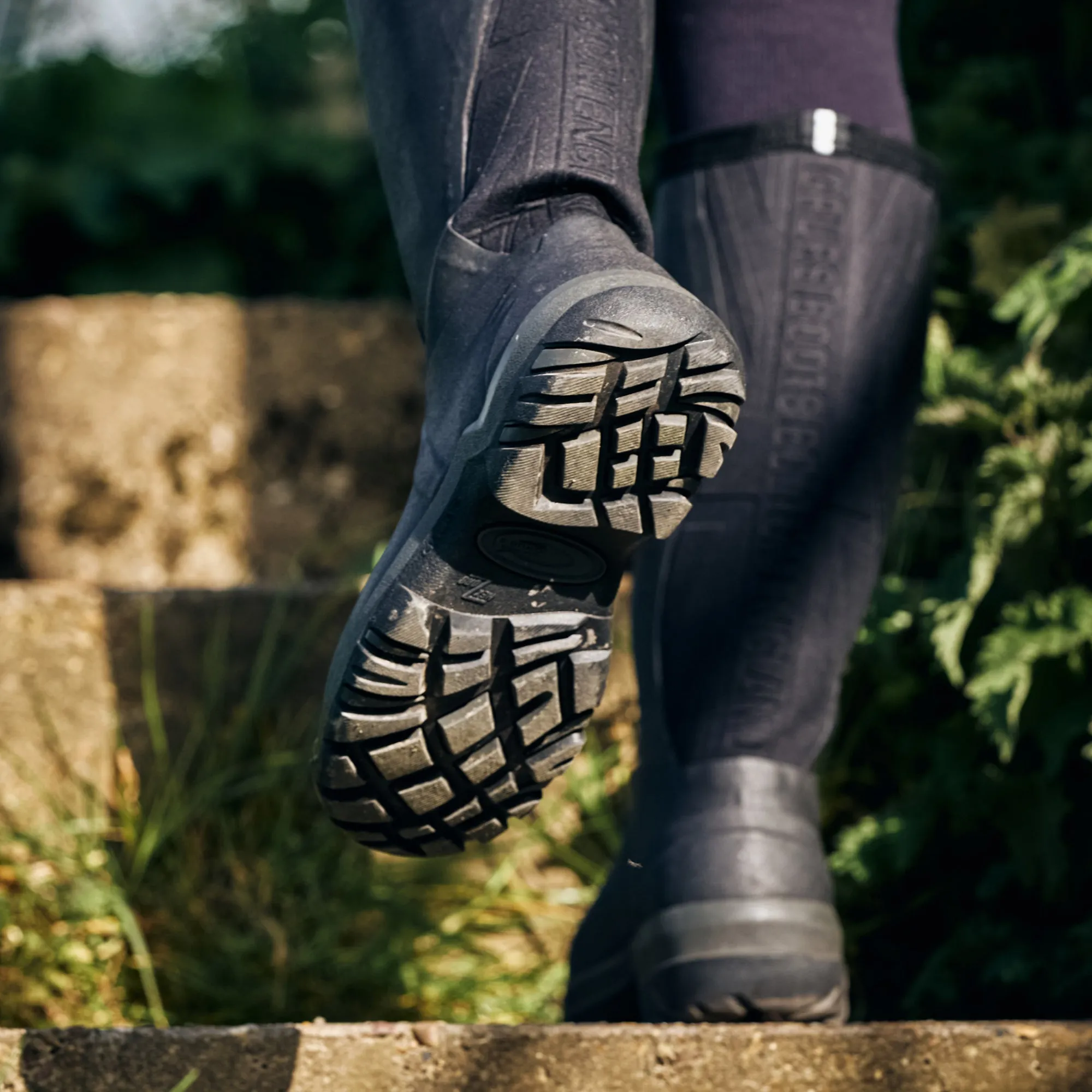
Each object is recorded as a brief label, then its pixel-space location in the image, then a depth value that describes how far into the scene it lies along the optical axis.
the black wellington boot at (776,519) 1.61
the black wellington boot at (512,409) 1.45
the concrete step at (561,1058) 1.50
